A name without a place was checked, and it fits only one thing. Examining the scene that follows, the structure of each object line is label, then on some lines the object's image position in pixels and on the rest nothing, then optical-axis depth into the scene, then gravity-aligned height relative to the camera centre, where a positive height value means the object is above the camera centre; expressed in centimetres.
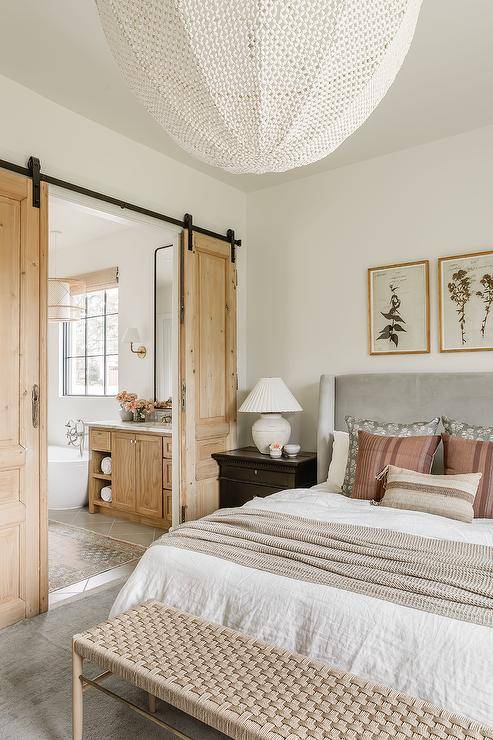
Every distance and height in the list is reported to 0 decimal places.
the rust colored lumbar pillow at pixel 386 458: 294 -48
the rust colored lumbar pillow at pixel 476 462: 262 -47
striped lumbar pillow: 251 -59
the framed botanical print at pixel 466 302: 329 +46
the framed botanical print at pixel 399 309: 355 +46
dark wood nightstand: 363 -71
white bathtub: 505 -104
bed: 142 -77
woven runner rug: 347 -131
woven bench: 126 -85
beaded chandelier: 113 +73
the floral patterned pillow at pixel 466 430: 294 -32
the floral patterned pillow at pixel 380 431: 314 -35
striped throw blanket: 163 -67
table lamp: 378 -24
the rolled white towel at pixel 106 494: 488 -111
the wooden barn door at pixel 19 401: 274 -13
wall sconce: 520 +37
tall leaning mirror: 495 +47
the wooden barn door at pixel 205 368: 384 +6
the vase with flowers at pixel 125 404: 500 -28
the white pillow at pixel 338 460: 332 -56
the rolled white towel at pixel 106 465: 492 -85
